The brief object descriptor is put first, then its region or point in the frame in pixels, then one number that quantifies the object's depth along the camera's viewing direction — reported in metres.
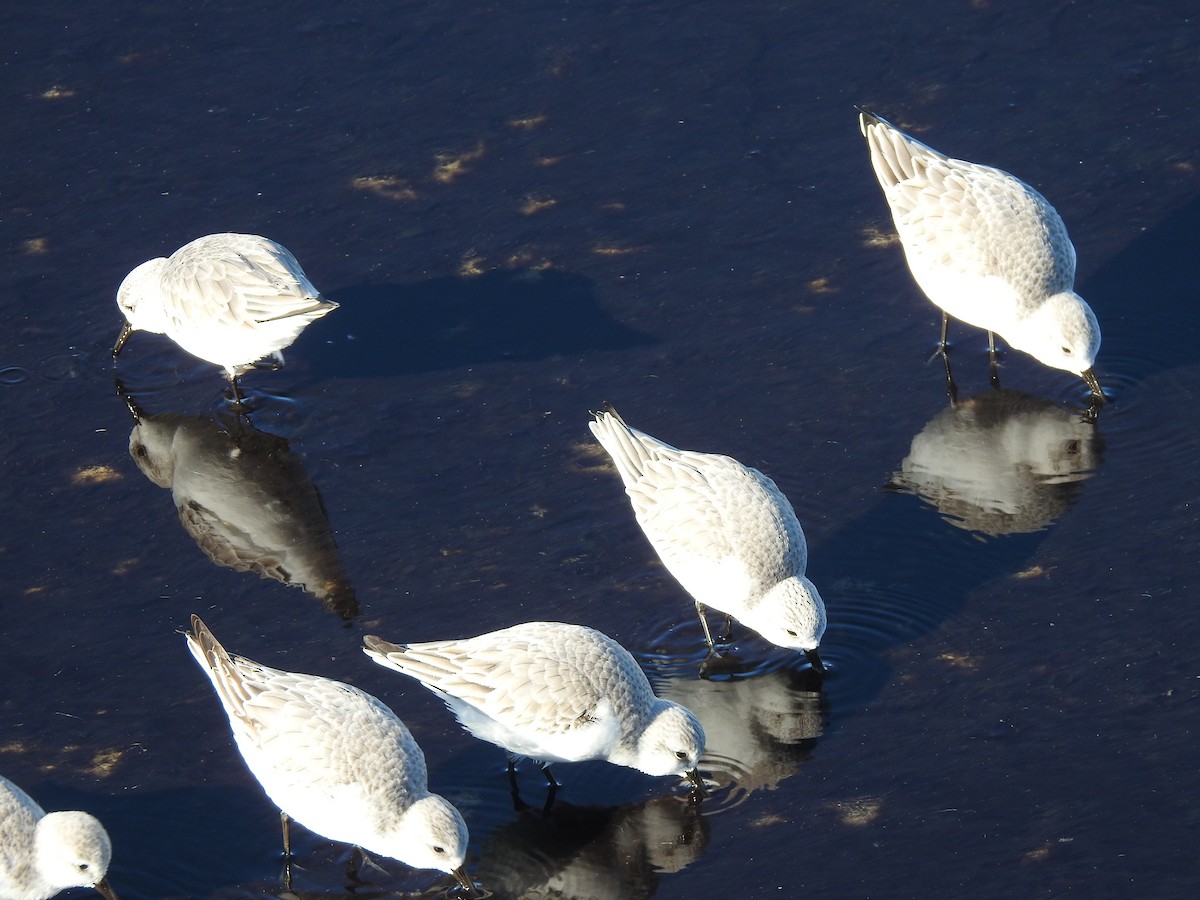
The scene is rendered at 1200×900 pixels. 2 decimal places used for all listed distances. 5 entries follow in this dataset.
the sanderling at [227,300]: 19.92
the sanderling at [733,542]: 16.72
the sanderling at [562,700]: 15.41
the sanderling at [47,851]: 14.48
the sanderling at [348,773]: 14.65
